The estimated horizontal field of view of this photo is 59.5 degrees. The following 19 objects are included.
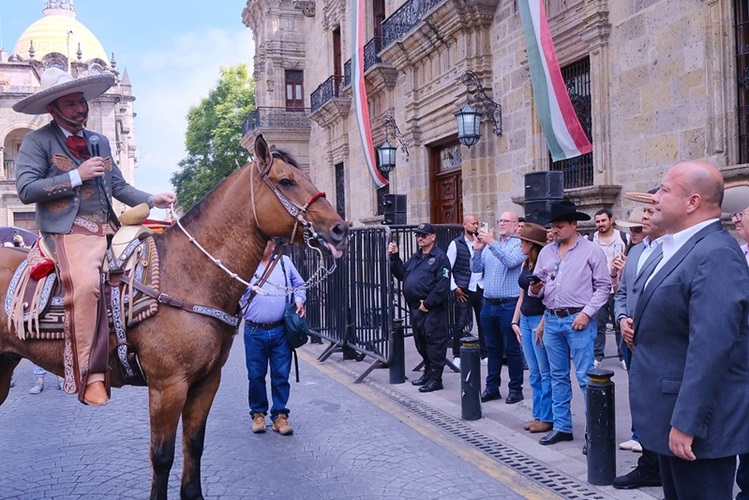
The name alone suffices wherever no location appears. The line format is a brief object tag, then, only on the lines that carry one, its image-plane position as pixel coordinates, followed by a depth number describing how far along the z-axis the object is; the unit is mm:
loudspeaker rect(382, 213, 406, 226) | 10031
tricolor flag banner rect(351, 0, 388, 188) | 15023
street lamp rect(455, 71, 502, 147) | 13227
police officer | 7727
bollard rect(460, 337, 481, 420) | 6516
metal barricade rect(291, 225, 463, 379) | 8570
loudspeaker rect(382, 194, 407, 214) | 9953
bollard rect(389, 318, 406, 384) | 8359
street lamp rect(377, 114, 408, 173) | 17469
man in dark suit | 2566
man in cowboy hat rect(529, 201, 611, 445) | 5496
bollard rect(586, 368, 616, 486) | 4715
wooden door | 15531
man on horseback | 3812
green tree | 43688
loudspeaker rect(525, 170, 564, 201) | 6930
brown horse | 3883
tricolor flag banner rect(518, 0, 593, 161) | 8172
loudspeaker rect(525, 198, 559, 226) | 6898
